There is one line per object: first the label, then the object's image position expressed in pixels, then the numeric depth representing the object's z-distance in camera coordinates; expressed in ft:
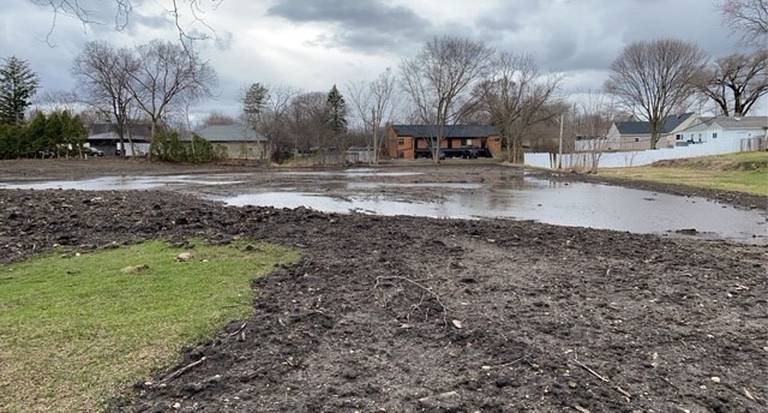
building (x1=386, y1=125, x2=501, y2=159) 264.93
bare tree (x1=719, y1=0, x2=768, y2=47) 116.57
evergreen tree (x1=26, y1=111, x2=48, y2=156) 159.63
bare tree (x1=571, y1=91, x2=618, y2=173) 137.49
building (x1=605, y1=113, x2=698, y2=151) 263.39
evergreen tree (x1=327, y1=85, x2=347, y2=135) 250.57
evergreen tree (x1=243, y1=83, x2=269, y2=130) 233.96
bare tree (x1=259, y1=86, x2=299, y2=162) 207.10
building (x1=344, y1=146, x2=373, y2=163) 220.39
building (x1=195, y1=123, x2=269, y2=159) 219.82
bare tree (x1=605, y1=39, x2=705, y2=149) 209.97
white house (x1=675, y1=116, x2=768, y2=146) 200.64
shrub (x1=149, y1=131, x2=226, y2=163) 170.91
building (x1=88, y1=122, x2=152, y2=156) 238.85
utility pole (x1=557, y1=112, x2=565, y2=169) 149.59
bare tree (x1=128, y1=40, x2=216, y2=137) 188.34
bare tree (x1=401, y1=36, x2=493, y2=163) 226.58
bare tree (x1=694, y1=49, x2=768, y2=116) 207.62
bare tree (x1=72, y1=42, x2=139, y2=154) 181.57
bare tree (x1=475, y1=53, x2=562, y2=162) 218.38
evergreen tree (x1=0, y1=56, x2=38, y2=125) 195.85
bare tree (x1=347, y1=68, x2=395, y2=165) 235.93
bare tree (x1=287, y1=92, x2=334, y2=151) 213.25
